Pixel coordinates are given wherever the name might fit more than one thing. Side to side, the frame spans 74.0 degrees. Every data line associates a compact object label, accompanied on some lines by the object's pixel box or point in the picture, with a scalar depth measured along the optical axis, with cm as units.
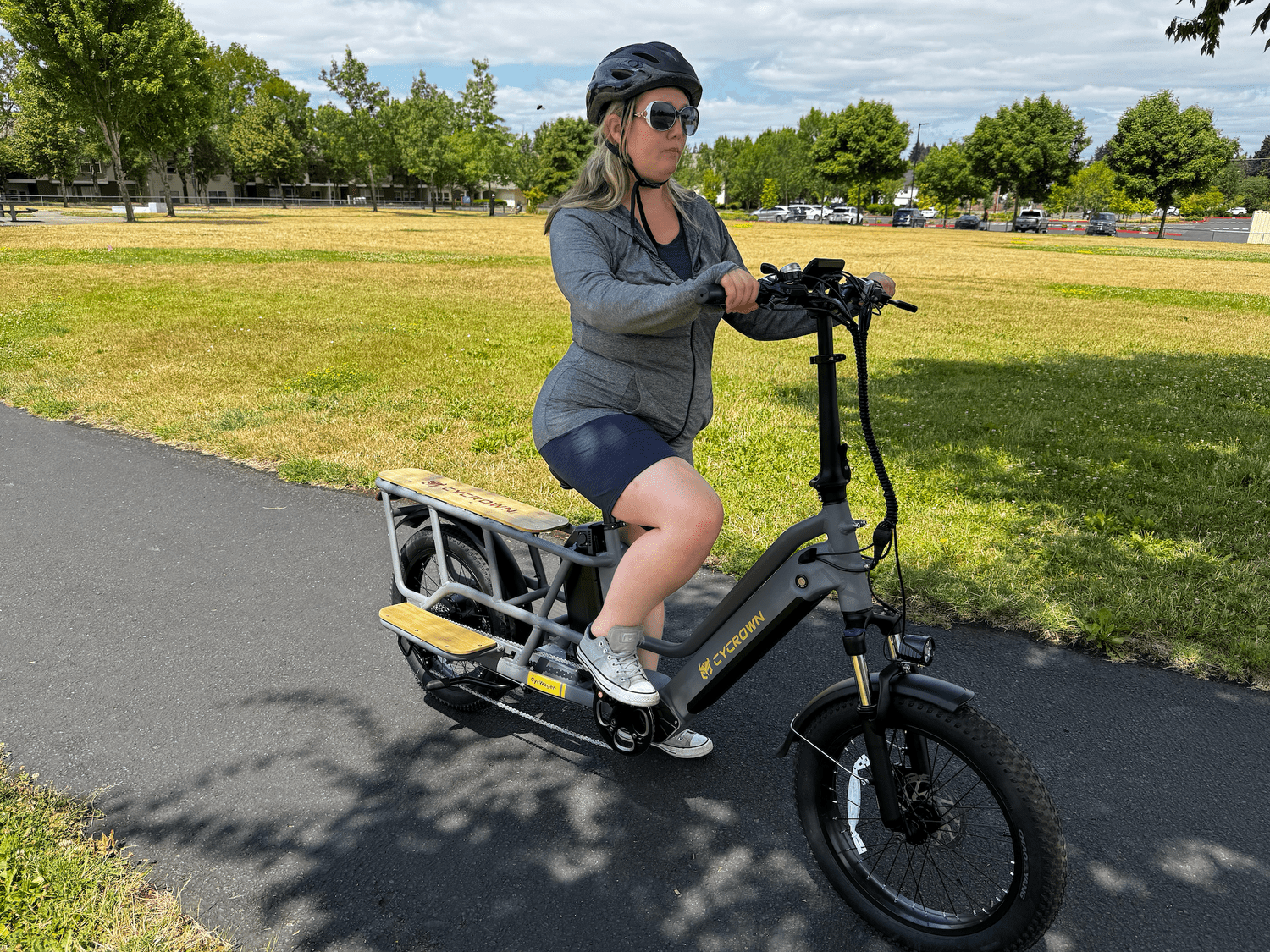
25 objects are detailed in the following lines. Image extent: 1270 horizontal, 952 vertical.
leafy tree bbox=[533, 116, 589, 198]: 6844
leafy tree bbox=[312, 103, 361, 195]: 6981
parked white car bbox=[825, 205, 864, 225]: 7056
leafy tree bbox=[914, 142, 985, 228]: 6372
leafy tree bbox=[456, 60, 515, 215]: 6881
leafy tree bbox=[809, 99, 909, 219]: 6506
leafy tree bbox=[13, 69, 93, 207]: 6131
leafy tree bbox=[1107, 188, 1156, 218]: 5759
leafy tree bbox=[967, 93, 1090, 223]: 5675
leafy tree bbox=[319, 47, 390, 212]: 7006
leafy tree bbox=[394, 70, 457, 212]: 6925
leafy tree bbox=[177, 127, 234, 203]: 7250
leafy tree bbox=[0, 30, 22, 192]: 6322
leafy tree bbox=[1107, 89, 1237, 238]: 5231
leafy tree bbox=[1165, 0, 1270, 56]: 809
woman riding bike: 236
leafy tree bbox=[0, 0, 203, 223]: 3606
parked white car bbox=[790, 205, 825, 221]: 7275
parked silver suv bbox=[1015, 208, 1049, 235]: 5875
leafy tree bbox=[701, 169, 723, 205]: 8856
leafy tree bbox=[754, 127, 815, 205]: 8175
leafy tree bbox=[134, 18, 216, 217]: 4141
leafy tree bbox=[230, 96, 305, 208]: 7231
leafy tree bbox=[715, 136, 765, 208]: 8600
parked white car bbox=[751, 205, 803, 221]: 7094
